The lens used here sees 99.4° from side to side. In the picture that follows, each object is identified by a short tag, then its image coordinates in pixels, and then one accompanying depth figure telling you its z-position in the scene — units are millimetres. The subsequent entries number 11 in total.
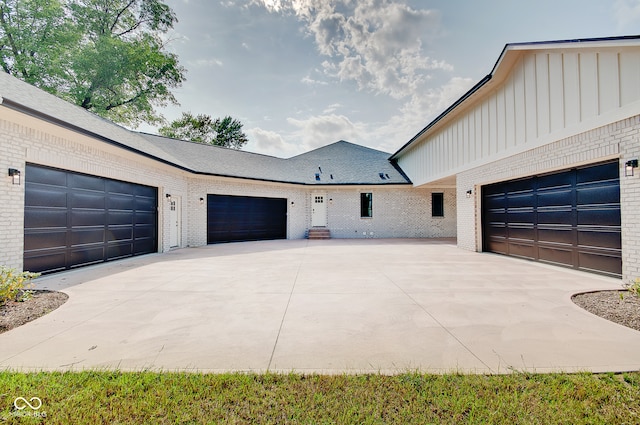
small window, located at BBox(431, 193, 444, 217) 16859
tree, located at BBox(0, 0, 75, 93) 16484
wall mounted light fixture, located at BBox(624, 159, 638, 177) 5008
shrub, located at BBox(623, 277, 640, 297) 4121
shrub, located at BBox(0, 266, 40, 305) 4055
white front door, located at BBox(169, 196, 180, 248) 11492
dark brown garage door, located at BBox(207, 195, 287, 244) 13594
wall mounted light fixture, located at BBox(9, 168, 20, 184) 5457
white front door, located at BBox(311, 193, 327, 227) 16906
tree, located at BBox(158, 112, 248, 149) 32531
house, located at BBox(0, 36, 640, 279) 5438
